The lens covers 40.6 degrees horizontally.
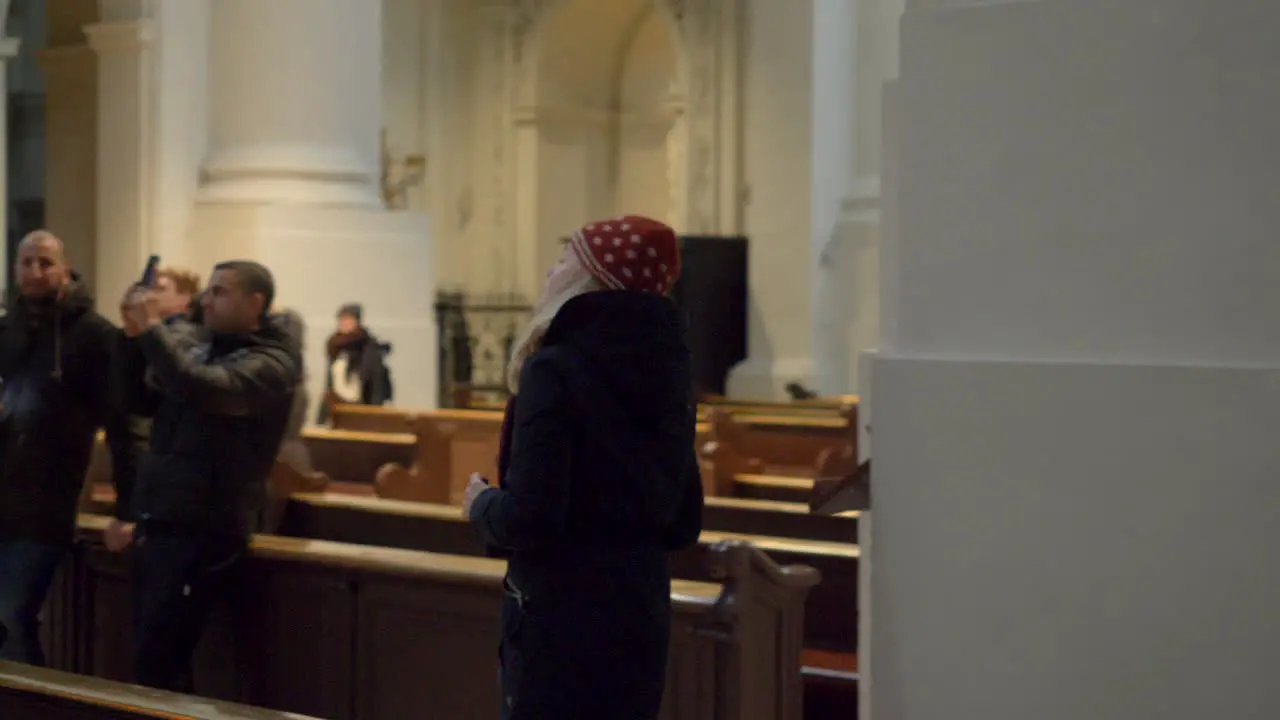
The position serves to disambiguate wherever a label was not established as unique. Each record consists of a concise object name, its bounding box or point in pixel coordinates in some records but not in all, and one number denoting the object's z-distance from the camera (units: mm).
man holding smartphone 4461
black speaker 15453
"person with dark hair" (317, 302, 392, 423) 10953
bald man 4859
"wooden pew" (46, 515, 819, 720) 4051
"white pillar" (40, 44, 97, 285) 14547
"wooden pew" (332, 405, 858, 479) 8312
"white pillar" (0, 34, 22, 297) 11281
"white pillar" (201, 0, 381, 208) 11906
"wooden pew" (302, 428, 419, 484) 8875
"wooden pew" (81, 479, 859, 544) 5867
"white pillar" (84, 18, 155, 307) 12156
